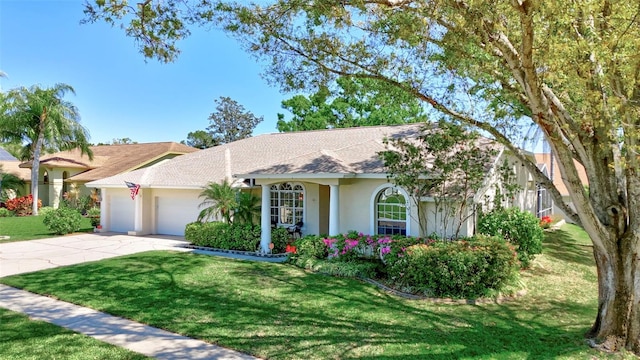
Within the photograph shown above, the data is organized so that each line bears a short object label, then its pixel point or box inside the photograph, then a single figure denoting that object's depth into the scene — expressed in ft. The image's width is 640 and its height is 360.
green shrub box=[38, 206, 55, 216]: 100.04
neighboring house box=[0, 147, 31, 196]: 118.73
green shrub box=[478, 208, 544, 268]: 42.14
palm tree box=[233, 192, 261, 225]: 54.24
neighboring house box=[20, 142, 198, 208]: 103.55
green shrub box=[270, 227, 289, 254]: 50.74
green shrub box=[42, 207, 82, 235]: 65.98
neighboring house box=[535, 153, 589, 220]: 95.66
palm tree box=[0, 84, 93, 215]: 94.38
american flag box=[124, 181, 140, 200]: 66.13
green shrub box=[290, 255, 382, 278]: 38.99
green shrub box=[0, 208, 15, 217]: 97.30
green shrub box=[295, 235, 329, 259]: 44.42
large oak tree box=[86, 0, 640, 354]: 20.39
